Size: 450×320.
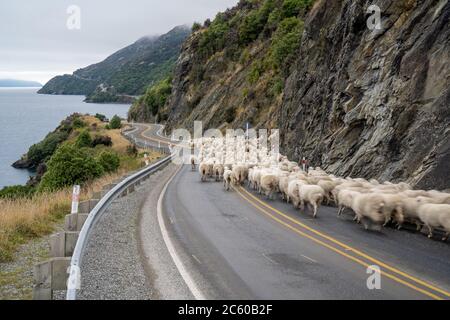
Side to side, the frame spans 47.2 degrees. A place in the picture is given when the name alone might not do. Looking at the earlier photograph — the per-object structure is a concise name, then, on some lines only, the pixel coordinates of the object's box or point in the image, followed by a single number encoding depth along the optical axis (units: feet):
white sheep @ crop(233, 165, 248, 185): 75.10
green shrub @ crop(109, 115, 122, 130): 298.68
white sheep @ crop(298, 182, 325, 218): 50.16
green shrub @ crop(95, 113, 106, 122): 357.41
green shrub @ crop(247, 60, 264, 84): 199.62
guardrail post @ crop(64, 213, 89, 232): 32.81
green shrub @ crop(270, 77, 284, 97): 166.45
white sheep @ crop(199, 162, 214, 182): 85.66
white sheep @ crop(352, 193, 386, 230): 43.83
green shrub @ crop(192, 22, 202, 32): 338.07
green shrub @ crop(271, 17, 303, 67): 168.18
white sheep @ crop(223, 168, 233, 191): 73.26
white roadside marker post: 35.29
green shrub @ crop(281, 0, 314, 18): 202.39
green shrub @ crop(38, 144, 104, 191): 96.58
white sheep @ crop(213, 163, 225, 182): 85.56
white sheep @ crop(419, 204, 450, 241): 38.86
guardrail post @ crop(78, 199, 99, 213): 40.34
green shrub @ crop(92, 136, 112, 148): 215.51
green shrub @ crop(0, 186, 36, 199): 124.16
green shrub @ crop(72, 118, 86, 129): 308.28
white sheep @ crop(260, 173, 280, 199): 62.23
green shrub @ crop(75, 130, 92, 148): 224.61
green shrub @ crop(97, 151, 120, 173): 126.75
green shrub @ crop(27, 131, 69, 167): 274.36
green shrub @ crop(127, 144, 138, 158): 173.58
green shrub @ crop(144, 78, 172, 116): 374.22
